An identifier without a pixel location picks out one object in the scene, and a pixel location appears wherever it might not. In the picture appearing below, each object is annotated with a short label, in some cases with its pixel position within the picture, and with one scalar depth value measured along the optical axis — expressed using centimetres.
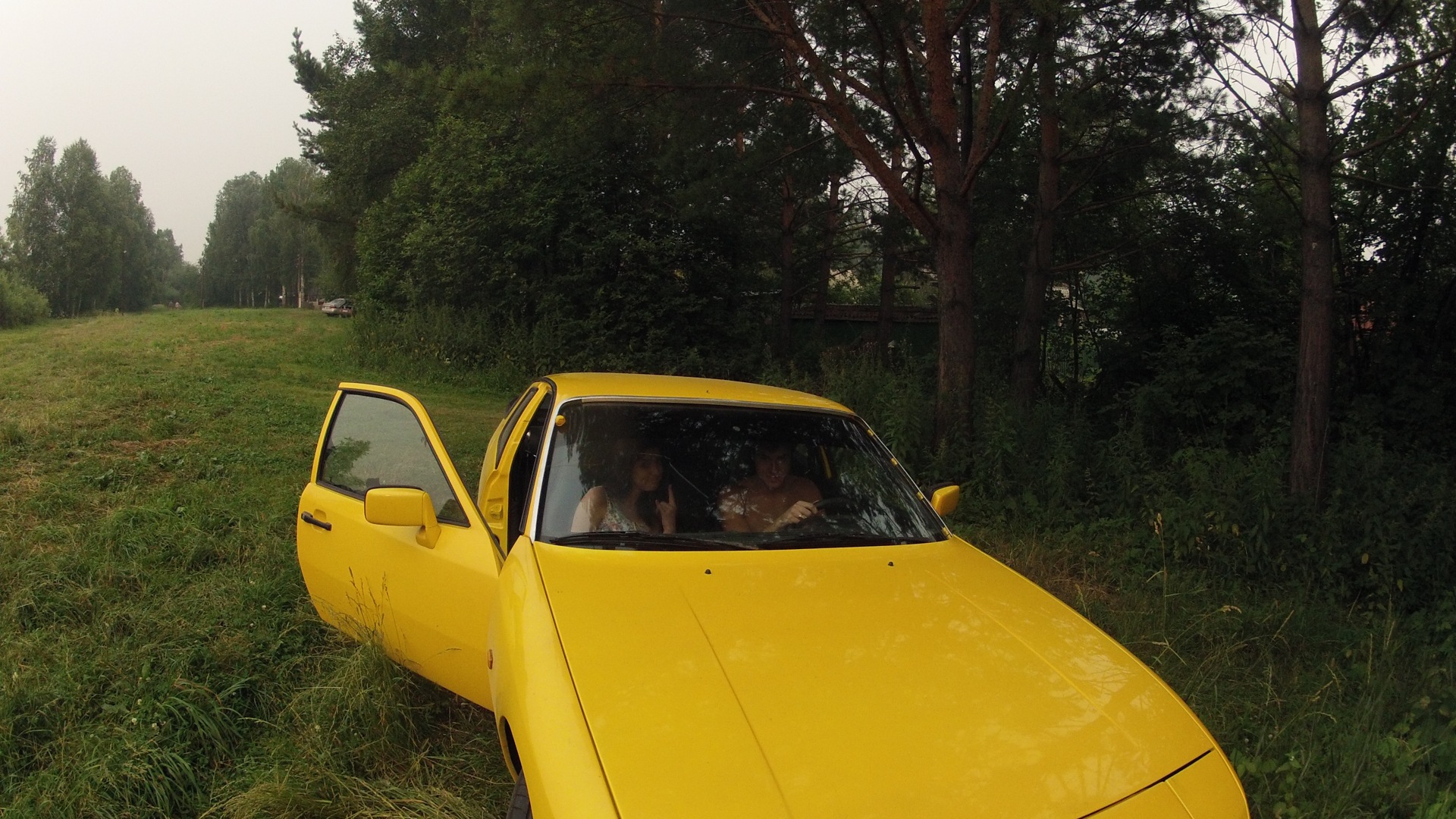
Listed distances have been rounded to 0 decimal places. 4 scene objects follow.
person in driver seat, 313
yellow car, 178
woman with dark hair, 289
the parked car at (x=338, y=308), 5697
